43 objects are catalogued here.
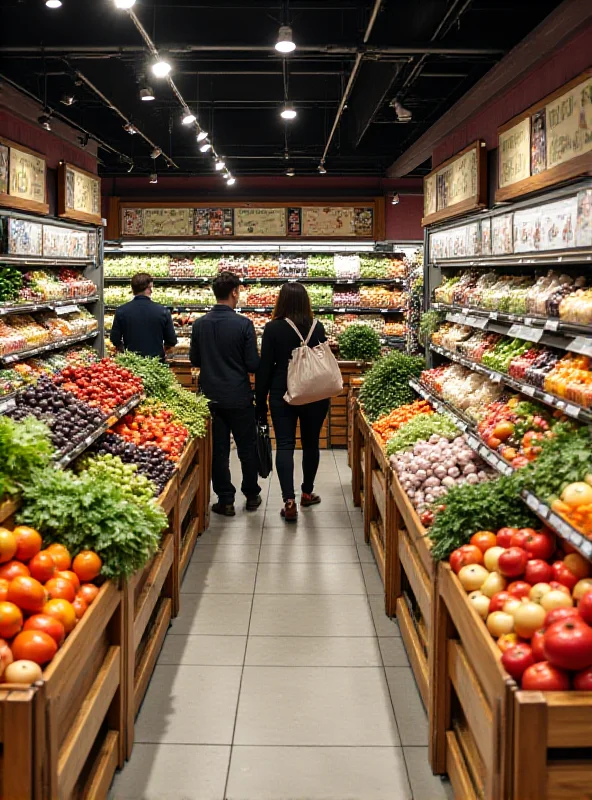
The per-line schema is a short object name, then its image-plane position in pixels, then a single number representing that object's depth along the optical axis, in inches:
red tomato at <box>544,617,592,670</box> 96.2
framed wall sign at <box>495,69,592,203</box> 162.6
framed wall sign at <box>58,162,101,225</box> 335.3
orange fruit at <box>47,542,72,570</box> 127.1
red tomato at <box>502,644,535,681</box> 101.0
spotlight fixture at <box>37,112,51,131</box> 292.2
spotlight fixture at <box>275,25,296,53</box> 215.0
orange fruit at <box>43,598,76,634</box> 114.2
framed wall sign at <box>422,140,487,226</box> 252.1
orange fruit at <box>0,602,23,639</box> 107.2
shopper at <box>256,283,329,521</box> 279.4
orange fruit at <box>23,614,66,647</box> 109.3
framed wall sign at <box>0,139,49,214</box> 270.4
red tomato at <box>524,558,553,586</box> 120.0
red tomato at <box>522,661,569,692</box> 97.0
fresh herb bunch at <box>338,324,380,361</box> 418.0
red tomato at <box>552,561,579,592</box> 117.5
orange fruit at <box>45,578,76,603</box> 119.1
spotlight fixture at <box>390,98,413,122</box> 315.0
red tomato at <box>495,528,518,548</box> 130.6
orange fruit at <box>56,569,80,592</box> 123.6
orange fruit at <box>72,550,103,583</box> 129.0
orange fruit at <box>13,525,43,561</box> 122.6
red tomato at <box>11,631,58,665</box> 104.6
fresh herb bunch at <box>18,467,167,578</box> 132.9
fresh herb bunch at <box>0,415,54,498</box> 131.9
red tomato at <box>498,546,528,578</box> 121.3
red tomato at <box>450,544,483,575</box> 129.8
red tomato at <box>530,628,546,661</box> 102.8
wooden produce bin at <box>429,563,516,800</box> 97.3
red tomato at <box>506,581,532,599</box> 118.4
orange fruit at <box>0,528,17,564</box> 118.7
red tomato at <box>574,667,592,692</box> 96.3
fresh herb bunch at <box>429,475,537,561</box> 138.3
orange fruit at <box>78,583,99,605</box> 124.7
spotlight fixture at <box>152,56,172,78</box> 238.7
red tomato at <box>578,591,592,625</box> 103.6
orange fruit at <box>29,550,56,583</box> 122.0
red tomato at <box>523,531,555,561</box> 127.4
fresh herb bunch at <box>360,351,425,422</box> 294.8
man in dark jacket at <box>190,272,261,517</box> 285.1
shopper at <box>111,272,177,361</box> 323.0
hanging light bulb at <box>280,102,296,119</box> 308.3
